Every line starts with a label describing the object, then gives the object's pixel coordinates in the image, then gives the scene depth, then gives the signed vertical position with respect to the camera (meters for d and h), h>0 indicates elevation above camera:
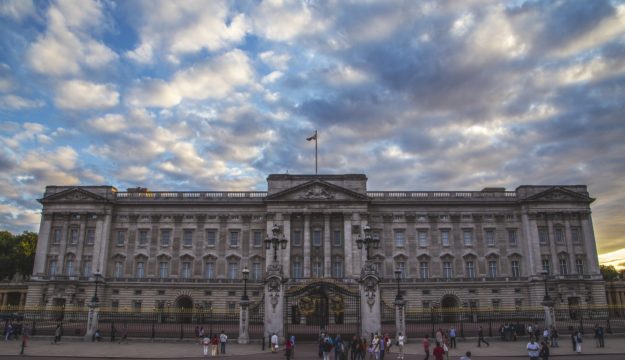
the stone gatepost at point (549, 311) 35.84 -0.31
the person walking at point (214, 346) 28.69 -2.22
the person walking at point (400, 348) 27.04 -2.24
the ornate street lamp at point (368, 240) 33.06 +4.53
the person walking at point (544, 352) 22.83 -2.07
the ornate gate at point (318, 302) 33.03 +0.41
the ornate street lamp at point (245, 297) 33.27 +0.69
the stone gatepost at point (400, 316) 32.91 -0.59
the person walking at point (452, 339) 32.40 -2.08
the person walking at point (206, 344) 28.54 -2.15
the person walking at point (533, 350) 21.88 -1.90
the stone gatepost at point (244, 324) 33.31 -1.13
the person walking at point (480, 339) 32.78 -2.15
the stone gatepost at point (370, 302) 32.12 +0.33
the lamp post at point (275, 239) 34.49 +4.74
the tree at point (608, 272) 106.14 +7.52
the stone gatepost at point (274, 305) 32.69 +0.15
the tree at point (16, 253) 79.12 +8.72
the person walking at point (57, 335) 34.41 -1.90
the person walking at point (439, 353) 20.86 -1.92
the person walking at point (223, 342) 29.48 -2.06
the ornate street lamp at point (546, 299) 35.95 +0.56
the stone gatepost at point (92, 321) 35.88 -0.98
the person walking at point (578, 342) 28.89 -2.05
